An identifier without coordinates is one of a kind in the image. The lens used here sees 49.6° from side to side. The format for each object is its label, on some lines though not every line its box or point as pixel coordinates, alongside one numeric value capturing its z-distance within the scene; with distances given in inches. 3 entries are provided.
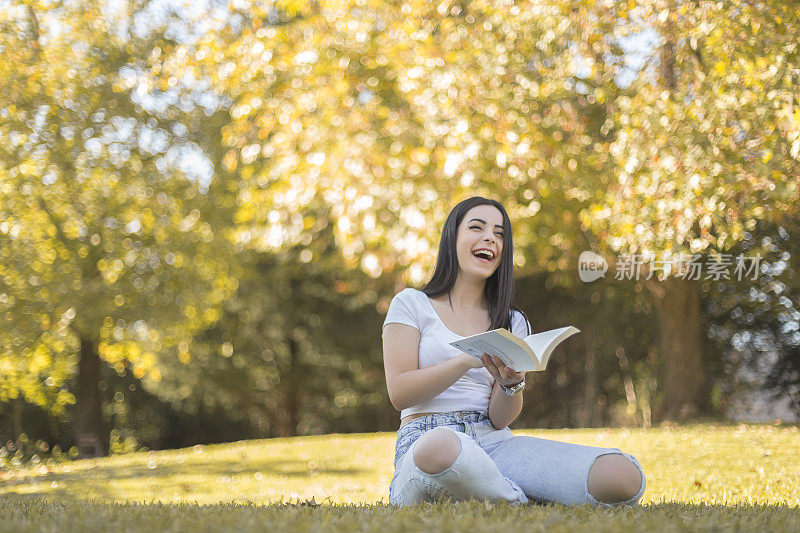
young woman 144.6
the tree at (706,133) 282.5
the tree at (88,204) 551.2
